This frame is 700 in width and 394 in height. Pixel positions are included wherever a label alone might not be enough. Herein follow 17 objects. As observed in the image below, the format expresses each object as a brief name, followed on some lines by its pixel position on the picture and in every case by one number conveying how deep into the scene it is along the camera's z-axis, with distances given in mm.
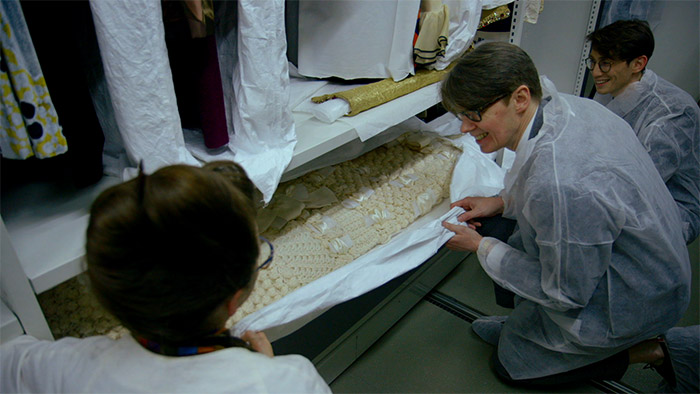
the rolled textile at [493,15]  1422
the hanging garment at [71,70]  675
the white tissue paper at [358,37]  1204
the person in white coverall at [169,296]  462
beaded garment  1079
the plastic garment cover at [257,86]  820
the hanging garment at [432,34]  1245
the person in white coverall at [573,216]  947
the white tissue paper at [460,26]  1275
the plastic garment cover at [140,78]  663
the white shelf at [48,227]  660
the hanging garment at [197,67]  769
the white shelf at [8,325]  622
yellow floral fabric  579
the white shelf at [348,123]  1012
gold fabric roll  1163
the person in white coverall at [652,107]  1439
